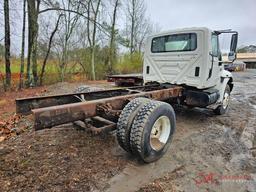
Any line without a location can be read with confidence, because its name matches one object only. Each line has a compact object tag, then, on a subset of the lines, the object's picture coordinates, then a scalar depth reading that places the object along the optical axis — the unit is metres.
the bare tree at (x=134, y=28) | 24.28
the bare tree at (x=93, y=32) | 16.64
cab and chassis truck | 2.87
